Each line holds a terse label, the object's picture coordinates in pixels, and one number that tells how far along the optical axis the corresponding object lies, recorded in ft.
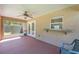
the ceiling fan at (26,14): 5.26
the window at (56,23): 4.50
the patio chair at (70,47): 3.79
